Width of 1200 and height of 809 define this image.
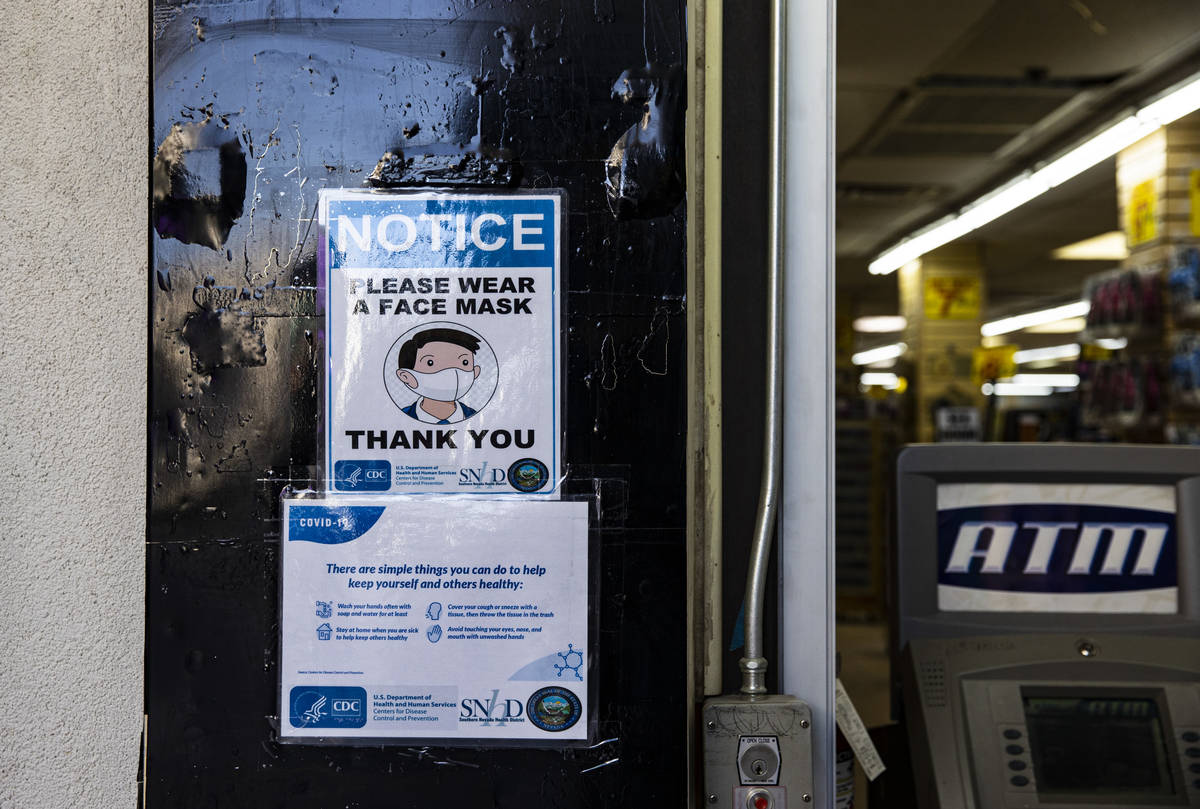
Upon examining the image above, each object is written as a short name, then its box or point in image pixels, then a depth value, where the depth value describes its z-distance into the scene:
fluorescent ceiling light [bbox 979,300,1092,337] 15.08
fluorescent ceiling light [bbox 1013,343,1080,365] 17.90
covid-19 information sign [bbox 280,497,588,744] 1.24
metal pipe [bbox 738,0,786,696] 1.25
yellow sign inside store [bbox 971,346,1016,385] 11.20
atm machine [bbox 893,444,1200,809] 1.55
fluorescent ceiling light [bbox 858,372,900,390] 18.09
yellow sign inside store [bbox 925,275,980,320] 11.66
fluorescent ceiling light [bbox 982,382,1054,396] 18.79
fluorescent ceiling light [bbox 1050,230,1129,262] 10.99
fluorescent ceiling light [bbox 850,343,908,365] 19.86
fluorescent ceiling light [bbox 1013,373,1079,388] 20.50
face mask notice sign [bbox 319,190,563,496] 1.25
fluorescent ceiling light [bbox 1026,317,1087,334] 16.66
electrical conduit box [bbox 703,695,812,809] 1.19
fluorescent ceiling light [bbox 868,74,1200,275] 5.84
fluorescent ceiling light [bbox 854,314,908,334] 18.23
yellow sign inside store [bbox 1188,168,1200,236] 5.68
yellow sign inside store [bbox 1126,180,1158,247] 5.92
